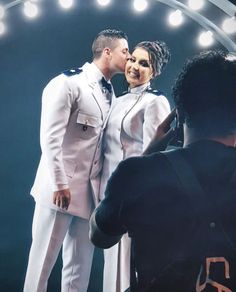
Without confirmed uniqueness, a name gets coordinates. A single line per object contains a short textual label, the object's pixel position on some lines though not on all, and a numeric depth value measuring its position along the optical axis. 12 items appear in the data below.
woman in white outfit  1.72
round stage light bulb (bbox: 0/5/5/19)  2.17
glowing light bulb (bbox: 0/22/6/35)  2.22
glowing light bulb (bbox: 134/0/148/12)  2.31
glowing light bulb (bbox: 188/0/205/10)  2.21
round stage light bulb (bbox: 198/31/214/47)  2.32
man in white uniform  1.64
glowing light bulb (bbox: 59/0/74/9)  2.28
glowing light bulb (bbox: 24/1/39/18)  2.24
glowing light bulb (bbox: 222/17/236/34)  2.21
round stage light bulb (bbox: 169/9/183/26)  2.30
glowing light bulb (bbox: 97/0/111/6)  2.32
